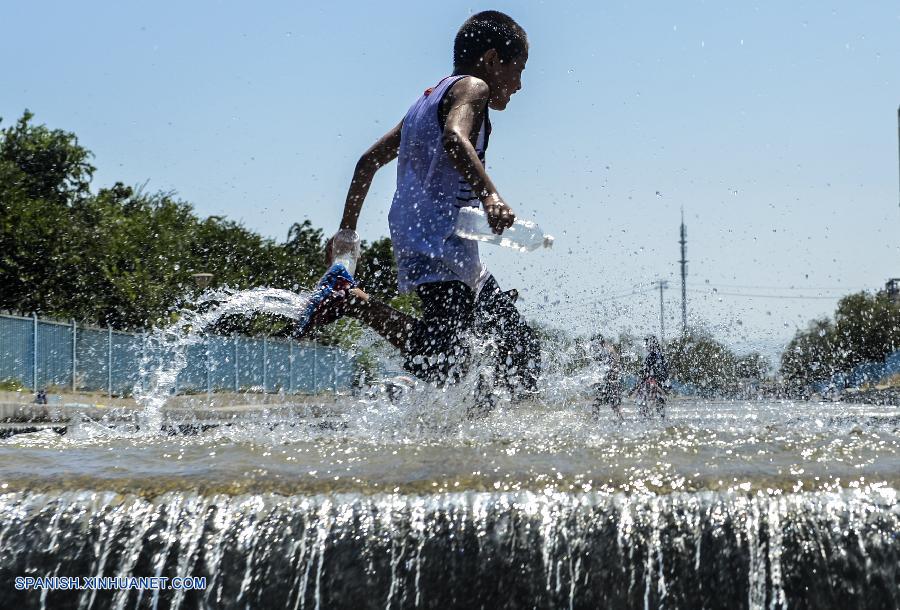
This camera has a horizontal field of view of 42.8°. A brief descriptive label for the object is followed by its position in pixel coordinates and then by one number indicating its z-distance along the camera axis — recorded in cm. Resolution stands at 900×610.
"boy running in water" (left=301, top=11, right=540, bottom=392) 424
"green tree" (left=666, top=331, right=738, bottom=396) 2336
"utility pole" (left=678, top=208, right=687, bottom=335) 7172
